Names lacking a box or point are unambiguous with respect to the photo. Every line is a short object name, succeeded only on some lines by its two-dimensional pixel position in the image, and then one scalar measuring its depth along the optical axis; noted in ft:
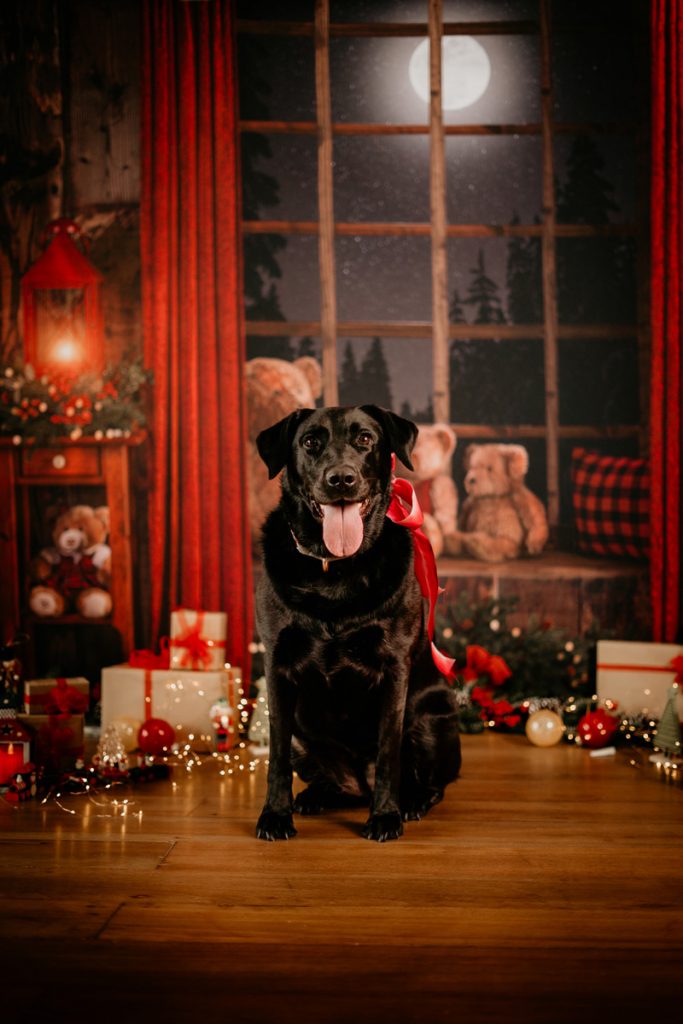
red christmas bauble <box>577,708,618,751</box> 10.94
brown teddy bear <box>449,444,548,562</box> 14.01
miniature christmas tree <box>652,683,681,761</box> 10.38
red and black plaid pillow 13.87
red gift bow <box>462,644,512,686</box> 12.61
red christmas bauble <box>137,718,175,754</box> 10.29
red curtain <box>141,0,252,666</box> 13.55
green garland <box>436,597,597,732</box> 12.61
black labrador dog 7.48
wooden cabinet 13.08
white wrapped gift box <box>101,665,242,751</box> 11.03
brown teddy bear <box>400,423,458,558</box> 14.02
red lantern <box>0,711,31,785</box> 8.95
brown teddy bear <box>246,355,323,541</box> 14.08
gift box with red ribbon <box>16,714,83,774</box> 9.48
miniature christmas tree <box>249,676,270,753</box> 11.06
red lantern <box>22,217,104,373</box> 13.28
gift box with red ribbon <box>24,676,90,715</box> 10.09
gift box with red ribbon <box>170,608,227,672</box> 11.77
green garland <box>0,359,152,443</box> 12.78
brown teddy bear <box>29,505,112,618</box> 13.51
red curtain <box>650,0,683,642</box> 13.26
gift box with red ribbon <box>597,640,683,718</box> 11.61
